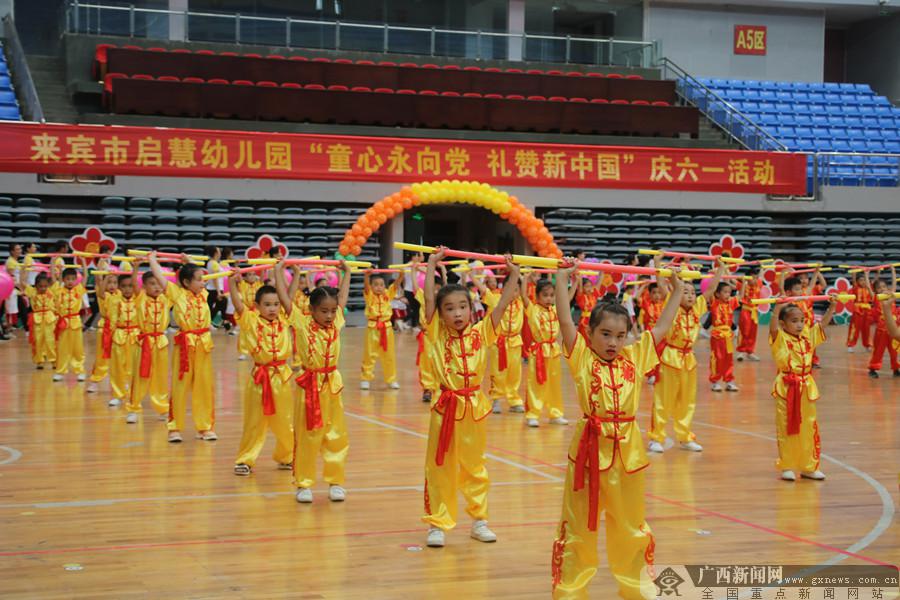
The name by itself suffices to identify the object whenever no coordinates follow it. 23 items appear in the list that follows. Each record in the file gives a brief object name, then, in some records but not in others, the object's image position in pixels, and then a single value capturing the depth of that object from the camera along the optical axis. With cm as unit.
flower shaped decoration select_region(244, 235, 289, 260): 2072
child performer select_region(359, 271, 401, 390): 1408
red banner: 1981
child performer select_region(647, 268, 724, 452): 982
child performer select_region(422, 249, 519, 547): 632
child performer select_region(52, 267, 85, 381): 1448
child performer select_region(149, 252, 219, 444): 970
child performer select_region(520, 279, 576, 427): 1121
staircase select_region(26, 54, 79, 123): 2252
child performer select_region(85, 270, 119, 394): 1309
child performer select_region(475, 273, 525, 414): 1180
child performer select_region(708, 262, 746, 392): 1421
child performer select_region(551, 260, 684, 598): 501
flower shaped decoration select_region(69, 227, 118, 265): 2012
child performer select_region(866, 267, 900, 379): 1590
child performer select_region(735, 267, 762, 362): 1755
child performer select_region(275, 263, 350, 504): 738
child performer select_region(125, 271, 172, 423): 1061
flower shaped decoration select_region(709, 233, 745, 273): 2322
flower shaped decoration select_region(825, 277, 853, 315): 2198
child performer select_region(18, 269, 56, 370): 1537
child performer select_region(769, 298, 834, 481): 830
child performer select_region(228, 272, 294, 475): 827
